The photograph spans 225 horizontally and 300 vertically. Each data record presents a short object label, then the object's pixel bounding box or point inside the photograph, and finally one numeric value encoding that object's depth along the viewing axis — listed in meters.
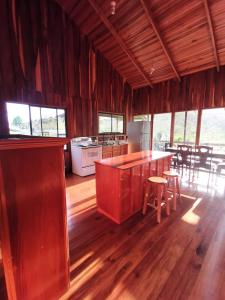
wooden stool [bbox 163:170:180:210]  2.66
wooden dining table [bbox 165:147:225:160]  3.86
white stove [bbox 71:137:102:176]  4.49
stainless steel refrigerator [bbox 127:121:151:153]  6.24
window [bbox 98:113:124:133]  5.91
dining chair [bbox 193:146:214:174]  3.90
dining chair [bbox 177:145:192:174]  4.18
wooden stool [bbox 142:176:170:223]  2.30
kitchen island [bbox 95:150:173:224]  2.21
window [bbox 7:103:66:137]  3.84
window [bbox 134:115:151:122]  6.78
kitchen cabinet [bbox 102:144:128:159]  5.38
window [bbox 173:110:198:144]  5.55
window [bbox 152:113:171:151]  6.25
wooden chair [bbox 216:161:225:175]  3.83
